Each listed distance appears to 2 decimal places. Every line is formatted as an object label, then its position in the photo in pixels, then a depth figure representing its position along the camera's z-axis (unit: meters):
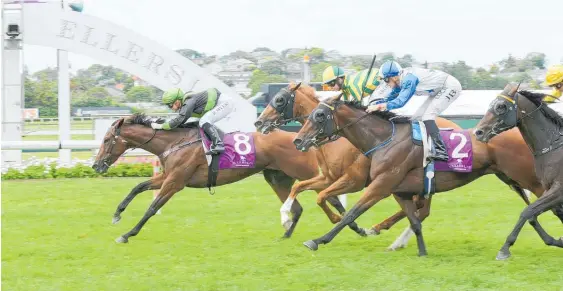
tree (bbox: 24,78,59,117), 34.56
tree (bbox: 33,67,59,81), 41.68
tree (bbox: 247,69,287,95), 32.93
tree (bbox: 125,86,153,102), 38.38
